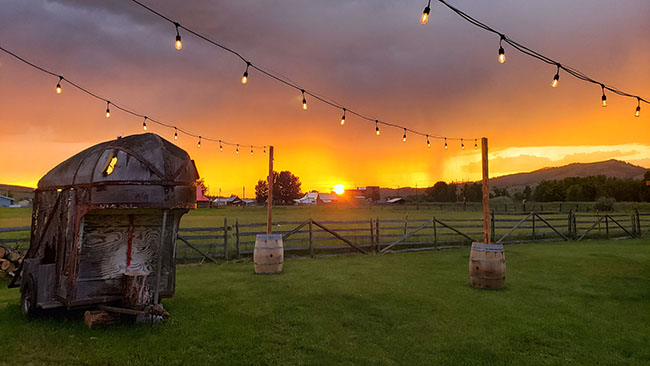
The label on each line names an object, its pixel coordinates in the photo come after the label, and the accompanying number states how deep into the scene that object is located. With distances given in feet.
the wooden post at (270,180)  35.24
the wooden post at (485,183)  28.69
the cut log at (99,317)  17.40
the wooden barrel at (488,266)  26.23
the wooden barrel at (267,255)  31.94
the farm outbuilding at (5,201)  233.76
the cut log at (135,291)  17.71
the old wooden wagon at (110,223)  17.11
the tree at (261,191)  368.03
